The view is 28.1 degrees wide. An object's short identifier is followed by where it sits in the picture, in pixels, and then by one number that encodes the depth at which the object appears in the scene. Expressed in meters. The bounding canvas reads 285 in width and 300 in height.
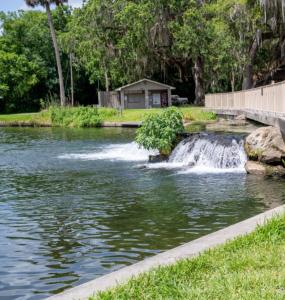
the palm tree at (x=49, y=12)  52.16
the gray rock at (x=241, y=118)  29.56
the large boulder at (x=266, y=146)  16.00
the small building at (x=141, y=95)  50.66
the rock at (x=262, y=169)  15.73
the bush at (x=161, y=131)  19.09
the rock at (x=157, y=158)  19.41
